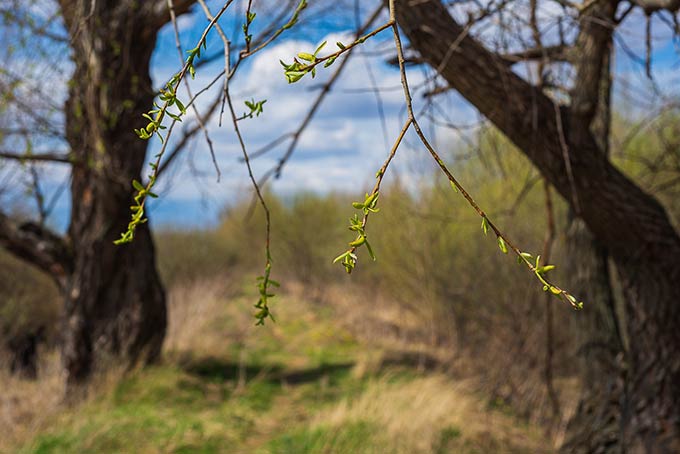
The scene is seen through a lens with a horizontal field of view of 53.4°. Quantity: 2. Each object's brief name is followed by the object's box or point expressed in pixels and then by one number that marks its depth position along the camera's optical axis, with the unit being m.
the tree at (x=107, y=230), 5.96
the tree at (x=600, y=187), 3.13
